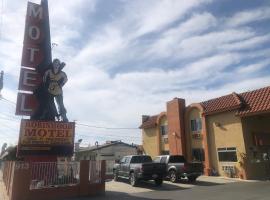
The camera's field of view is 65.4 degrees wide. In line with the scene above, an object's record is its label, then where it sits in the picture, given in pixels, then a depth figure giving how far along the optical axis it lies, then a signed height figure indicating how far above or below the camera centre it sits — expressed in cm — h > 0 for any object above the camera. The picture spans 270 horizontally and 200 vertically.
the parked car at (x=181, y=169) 1503 -112
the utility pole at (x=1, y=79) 1804 +641
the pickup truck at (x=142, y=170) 1361 -100
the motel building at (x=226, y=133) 1714 +185
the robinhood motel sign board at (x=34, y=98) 1202 +364
